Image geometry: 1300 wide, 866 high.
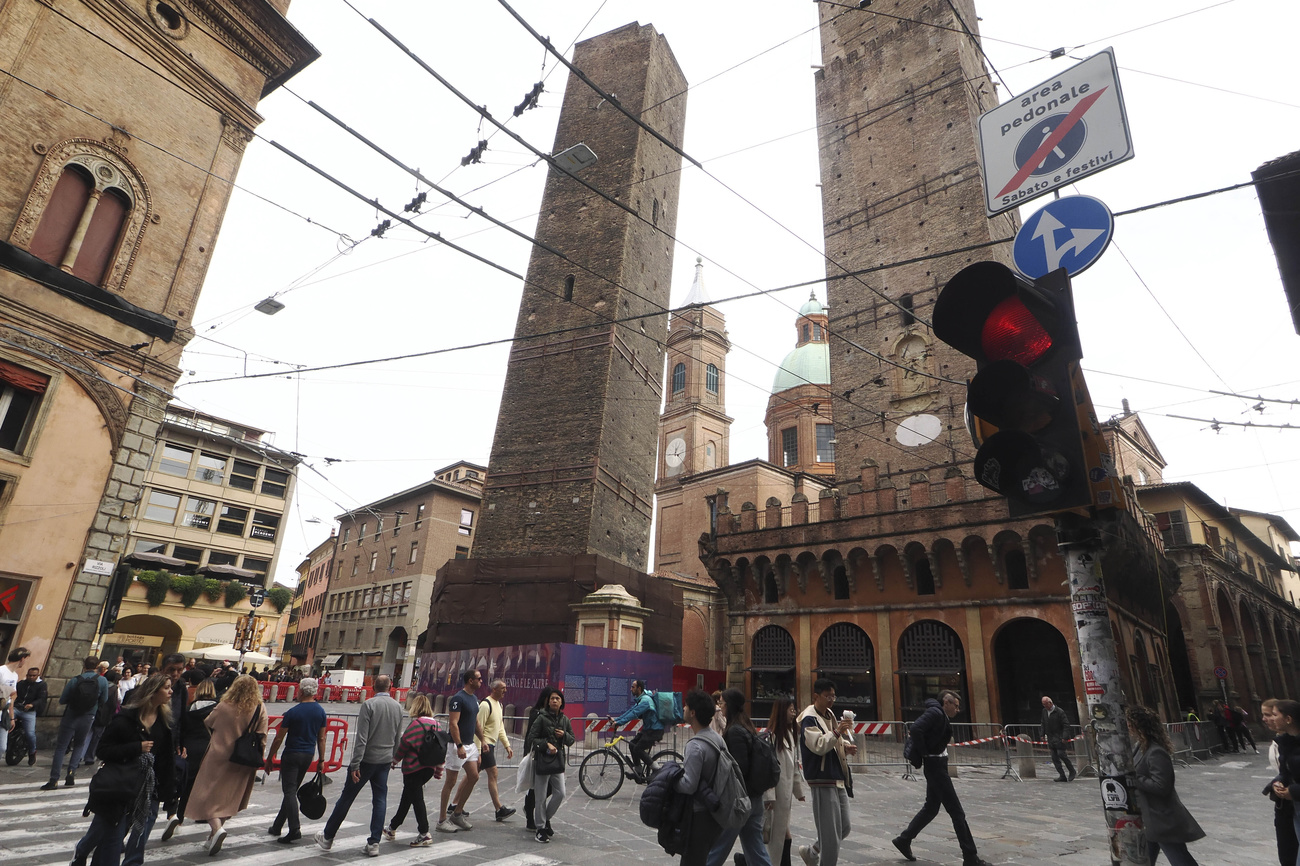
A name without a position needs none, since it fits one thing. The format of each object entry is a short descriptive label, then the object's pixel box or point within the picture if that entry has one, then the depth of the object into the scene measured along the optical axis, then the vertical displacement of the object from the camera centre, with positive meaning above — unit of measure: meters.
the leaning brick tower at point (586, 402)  21.61 +9.02
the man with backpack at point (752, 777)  4.44 -0.55
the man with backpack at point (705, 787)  3.92 -0.56
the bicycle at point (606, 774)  8.93 -1.20
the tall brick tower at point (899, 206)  24.67 +18.09
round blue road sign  3.67 +2.35
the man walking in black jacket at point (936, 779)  5.84 -0.68
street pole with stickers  2.61 +0.08
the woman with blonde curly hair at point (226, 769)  5.73 -0.94
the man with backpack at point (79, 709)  8.72 -0.82
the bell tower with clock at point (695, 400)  51.62 +20.42
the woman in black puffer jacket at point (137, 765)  4.55 -0.84
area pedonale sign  4.43 +3.53
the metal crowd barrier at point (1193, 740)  17.03 -0.66
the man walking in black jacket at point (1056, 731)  13.02 -0.47
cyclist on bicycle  9.45 -0.67
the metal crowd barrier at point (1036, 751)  13.10 -0.97
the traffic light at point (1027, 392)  2.76 +1.19
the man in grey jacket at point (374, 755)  5.96 -0.80
